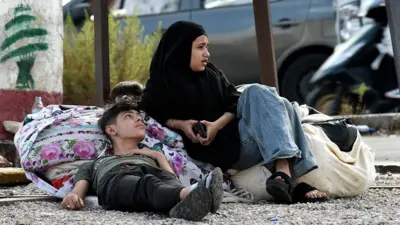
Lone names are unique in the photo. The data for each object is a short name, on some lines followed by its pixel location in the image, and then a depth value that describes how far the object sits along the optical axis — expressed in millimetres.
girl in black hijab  7449
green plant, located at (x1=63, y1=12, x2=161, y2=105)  14696
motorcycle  16519
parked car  16549
